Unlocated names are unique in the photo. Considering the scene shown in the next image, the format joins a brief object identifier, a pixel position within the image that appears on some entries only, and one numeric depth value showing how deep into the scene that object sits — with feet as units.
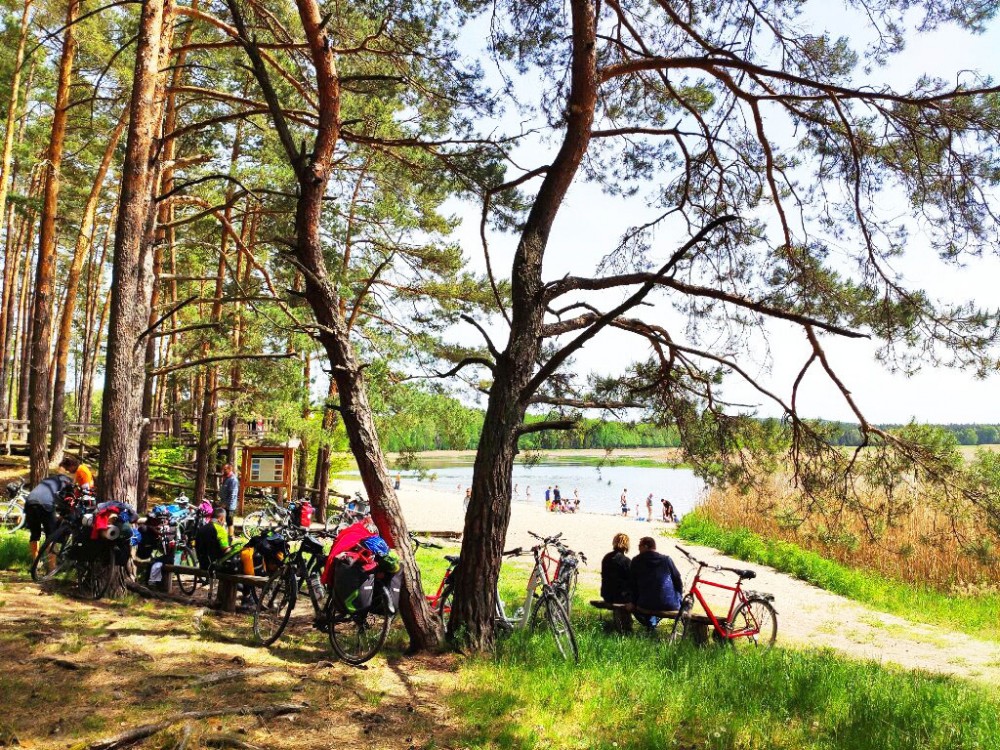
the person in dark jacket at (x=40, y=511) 24.93
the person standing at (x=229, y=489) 46.24
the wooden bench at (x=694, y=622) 22.00
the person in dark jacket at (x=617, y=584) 23.90
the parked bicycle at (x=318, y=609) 17.89
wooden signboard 51.98
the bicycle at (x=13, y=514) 37.35
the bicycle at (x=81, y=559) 22.74
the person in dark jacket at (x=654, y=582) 22.91
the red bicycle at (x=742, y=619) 22.06
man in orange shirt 27.61
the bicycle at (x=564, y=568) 19.61
